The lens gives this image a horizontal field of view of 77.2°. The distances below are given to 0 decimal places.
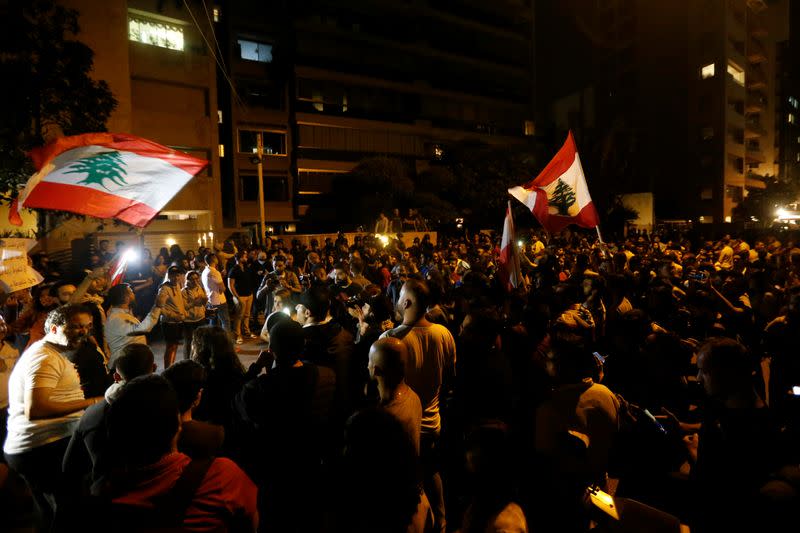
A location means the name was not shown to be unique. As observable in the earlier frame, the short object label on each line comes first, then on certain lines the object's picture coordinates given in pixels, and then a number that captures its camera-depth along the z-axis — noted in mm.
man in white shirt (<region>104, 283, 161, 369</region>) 5715
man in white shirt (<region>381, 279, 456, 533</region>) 3830
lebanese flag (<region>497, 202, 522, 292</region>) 7102
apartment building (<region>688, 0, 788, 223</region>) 43938
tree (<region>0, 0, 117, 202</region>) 13500
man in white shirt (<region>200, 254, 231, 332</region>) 8844
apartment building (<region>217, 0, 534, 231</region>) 35625
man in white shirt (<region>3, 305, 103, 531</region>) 3256
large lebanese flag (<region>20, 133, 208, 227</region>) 4328
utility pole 20792
